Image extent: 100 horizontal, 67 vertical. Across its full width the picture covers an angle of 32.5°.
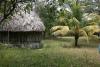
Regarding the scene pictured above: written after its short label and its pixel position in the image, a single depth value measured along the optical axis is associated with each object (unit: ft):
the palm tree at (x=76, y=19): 43.33
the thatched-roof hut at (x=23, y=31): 41.81
